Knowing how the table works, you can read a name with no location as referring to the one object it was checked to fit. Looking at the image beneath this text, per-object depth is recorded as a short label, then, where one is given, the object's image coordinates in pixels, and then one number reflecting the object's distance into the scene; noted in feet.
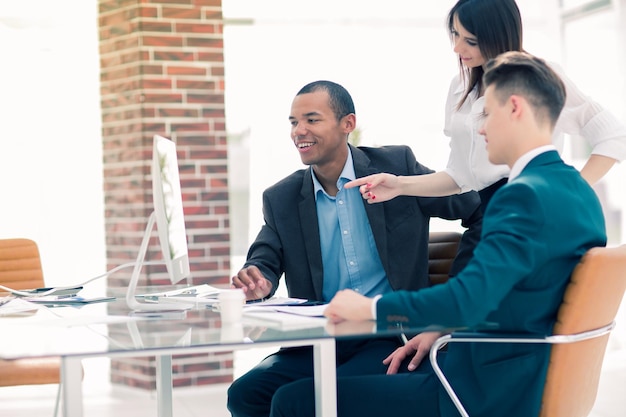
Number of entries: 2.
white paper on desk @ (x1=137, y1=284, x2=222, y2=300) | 8.97
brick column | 16.01
